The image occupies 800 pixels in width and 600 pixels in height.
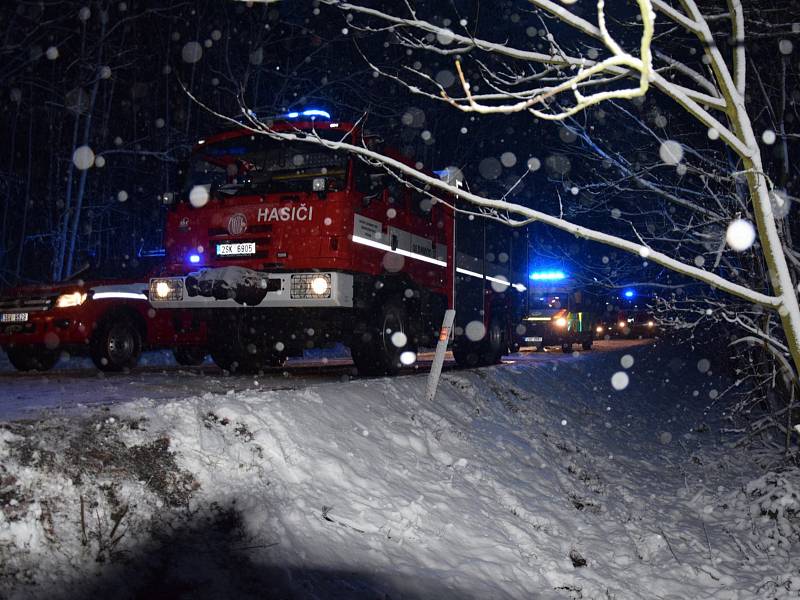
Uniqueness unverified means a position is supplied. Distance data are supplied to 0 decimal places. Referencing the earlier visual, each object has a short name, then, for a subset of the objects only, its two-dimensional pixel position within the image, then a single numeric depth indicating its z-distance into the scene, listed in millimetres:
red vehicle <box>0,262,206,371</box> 9211
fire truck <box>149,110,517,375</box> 8047
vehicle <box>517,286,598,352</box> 22812
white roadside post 8113
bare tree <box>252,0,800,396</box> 2801
